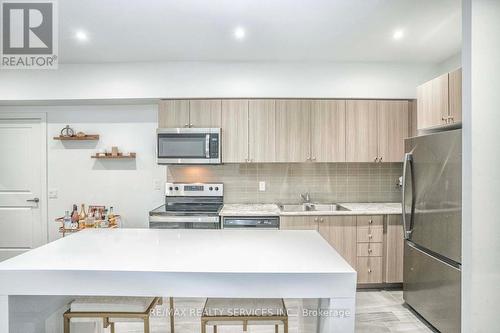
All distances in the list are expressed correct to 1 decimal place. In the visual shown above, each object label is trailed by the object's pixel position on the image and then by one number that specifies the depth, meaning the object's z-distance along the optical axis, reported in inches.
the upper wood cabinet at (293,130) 135.5
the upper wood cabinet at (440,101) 93.1
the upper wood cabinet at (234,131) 134.8
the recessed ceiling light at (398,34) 104.5
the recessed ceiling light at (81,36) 105.0
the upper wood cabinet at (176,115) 134.4
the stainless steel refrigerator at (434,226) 83.3
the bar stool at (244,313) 58.7
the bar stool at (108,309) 59.8
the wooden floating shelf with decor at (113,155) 145.4
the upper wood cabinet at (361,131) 135.9
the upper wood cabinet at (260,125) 135.3
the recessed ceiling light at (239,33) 103.0
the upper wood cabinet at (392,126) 136.3
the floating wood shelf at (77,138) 145.3
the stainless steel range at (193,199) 131.0
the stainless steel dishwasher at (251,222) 122.8
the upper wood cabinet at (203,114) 134.3
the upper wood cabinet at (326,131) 135.8
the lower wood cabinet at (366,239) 124.8
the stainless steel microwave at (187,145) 130.3
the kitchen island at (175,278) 50.9
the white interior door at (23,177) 150.3
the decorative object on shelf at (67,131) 147.4
